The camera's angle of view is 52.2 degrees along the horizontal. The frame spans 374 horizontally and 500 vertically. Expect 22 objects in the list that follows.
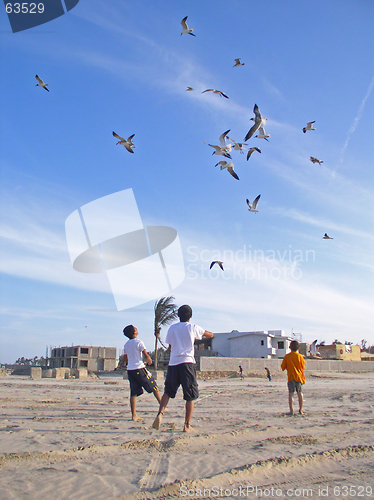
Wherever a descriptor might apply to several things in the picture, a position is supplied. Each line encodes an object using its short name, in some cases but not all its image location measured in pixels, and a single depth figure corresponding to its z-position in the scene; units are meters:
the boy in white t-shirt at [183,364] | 4.92
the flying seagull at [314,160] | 17.50
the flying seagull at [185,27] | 14.57
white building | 40.12
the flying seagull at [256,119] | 11.49
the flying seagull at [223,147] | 14.45
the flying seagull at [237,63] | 15.78
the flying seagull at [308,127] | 16.42
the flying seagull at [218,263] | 17.95
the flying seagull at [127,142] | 15.28
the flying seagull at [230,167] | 14.10
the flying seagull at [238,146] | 15.50
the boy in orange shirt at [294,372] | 6.86
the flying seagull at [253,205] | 16.20
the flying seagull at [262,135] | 12.78
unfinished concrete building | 47.44
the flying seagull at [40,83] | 15.04
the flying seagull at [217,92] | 15.34
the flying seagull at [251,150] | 15.12
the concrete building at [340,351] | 50.03
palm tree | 29.20
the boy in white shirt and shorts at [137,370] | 6.09
